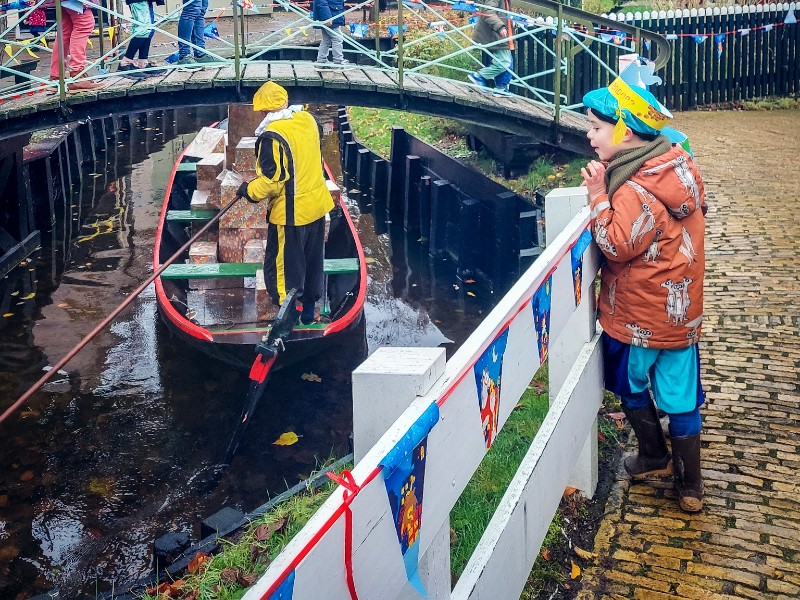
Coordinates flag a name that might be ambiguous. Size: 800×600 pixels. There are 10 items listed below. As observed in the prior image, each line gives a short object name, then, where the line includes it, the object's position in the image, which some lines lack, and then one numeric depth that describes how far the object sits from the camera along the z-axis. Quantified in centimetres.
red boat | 894
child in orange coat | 374
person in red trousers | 957
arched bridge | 915
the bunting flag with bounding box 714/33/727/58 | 1483
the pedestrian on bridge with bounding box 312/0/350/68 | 1143
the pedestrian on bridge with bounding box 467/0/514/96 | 1121
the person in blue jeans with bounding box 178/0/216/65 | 1098
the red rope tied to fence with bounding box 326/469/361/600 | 177
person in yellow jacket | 812
